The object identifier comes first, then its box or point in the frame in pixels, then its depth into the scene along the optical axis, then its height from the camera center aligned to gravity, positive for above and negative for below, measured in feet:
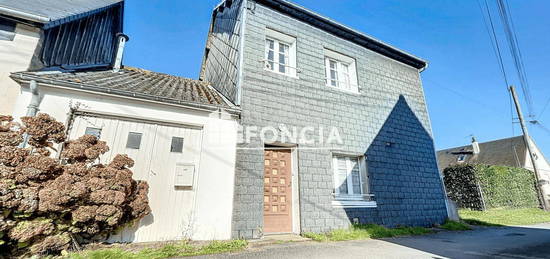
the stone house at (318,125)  17.51 +6.00
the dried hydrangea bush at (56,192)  9.18 -0.16
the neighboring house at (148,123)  13.05 +4.13
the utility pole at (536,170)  38.06 +3.58
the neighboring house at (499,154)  70.54 +12.52
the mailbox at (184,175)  14.26 +0.88
